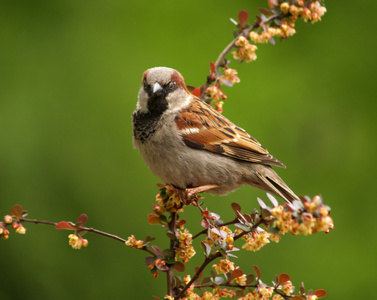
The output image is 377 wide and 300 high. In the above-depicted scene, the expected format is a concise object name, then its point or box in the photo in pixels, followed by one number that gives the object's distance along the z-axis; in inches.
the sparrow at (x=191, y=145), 177.8
